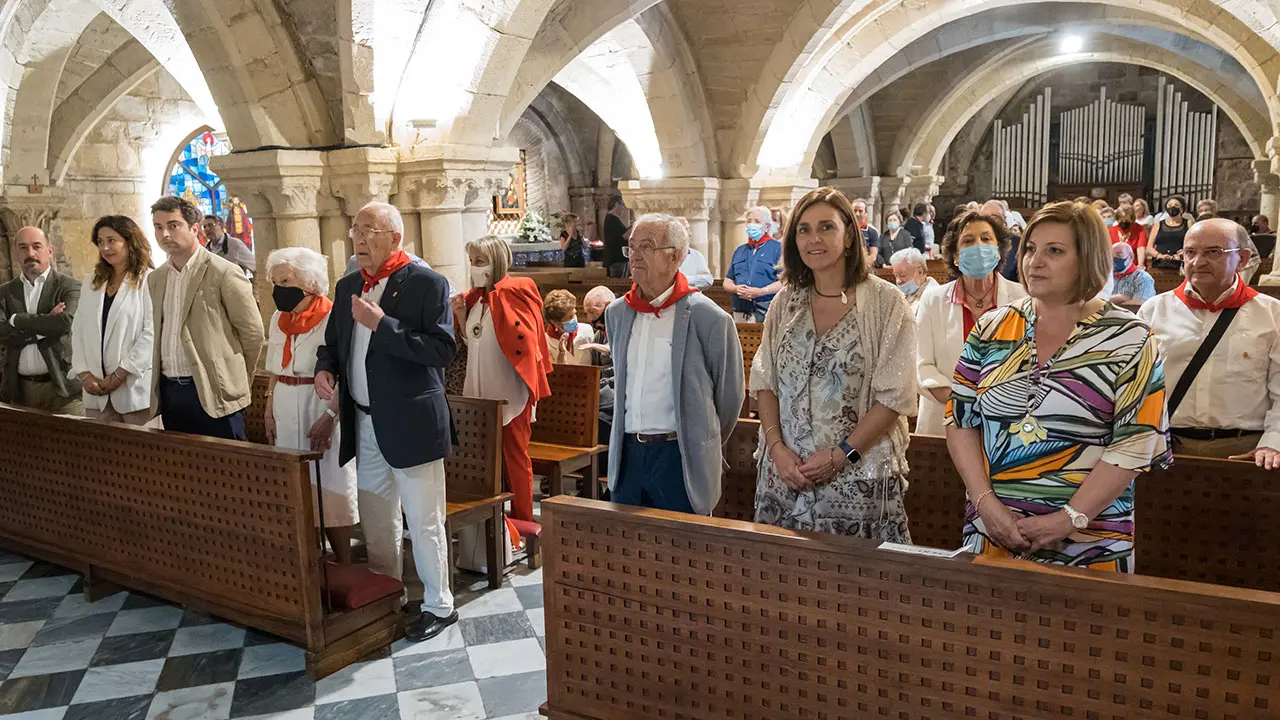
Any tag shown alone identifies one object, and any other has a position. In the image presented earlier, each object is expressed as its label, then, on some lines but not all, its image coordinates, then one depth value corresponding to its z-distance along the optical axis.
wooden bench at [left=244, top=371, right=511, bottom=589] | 3.93
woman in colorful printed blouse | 2.03
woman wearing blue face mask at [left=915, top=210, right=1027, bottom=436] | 3.22
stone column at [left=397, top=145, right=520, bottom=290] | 5.41
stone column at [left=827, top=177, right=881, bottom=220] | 14.89
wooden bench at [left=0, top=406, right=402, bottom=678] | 3.20
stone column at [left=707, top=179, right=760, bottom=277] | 9.90
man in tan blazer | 3.79
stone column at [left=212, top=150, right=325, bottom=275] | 5.26
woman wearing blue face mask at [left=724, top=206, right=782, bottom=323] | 6.74
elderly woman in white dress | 3.73
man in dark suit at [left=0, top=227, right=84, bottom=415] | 4.66
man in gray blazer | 2.77
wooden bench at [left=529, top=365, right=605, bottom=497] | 4.77
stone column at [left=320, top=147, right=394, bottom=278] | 5.33
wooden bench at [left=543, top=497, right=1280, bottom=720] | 1.79
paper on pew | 2.01
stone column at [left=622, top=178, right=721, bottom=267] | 9.65
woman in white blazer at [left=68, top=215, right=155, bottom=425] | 3.99
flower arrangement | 15.62
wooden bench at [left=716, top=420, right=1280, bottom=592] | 2.72
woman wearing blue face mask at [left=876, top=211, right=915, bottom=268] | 10.09
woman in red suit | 4.14
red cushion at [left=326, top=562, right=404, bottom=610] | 3.35
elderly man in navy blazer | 3.21
